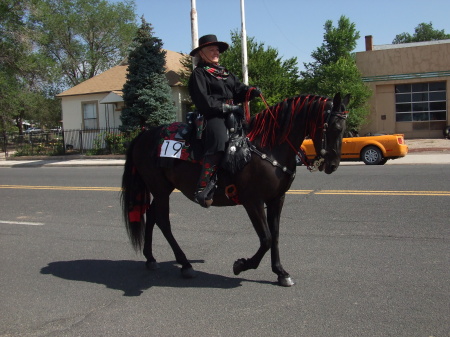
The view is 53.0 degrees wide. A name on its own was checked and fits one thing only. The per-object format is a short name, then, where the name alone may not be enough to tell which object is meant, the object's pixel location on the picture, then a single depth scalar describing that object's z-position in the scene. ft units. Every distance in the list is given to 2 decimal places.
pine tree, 81.00
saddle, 14.93
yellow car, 54.90
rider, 15.07
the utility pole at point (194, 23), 64.28
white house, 95.09
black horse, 14.47
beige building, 89.97
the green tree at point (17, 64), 96.84
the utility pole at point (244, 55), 67.00
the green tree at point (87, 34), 154.30
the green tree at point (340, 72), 82.61
